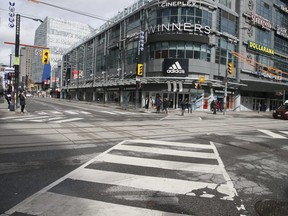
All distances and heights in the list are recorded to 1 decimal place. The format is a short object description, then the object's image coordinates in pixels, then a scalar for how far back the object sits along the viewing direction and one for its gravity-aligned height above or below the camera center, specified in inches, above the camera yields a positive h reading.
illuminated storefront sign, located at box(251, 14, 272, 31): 1378.5 +517.2
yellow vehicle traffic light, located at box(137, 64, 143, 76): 1123.9 +151.4
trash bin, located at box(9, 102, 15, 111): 708.9 -36.7
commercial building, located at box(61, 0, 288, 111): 1131.3 +282.0
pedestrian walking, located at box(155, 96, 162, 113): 954.8 -17.8
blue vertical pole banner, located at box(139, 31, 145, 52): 1164.6 +306.1
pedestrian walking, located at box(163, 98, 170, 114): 936.7 -16.4
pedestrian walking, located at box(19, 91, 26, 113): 676.4 -12.9
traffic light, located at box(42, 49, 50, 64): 854.8 +158.0
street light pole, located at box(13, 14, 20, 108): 711.7 +143.5
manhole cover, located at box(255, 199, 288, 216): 136.1 -66.2
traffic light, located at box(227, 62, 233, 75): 995.2 +151.1
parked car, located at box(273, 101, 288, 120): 877.7 -36.3
